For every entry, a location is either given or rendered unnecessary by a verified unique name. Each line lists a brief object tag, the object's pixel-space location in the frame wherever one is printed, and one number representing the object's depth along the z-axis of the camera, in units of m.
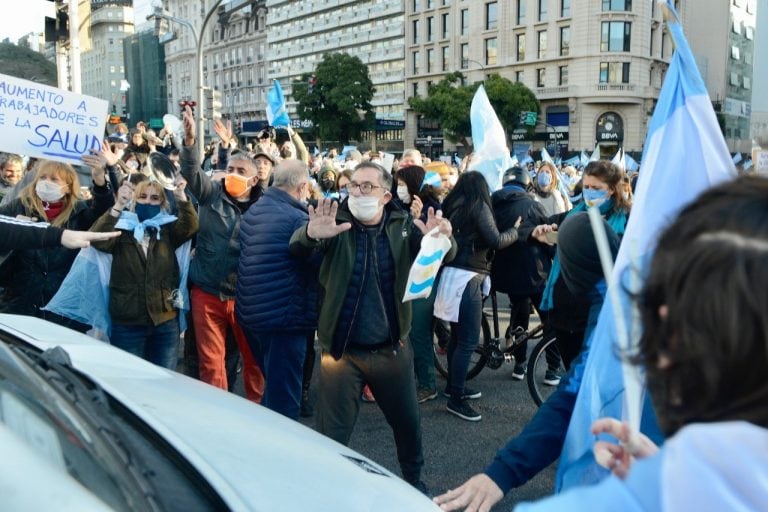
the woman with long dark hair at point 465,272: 5.46
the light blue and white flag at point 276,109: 11.34
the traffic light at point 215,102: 16.19
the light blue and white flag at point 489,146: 7.84
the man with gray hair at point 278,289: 4.34
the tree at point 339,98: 70.00
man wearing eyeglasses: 3.71
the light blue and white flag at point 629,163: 18.18
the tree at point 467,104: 57.34
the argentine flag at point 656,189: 1.87
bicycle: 5.45
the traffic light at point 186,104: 5.13
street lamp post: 18.33
